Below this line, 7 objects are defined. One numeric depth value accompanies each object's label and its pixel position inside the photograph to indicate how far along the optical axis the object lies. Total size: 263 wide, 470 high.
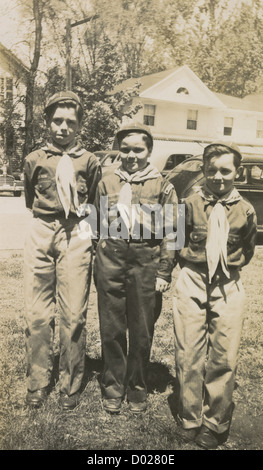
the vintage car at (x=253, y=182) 8.99
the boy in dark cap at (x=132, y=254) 2.86
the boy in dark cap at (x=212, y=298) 2.66
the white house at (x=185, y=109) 27.52
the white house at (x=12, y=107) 17.80
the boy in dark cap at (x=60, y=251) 2.98
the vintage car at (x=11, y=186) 18.06
